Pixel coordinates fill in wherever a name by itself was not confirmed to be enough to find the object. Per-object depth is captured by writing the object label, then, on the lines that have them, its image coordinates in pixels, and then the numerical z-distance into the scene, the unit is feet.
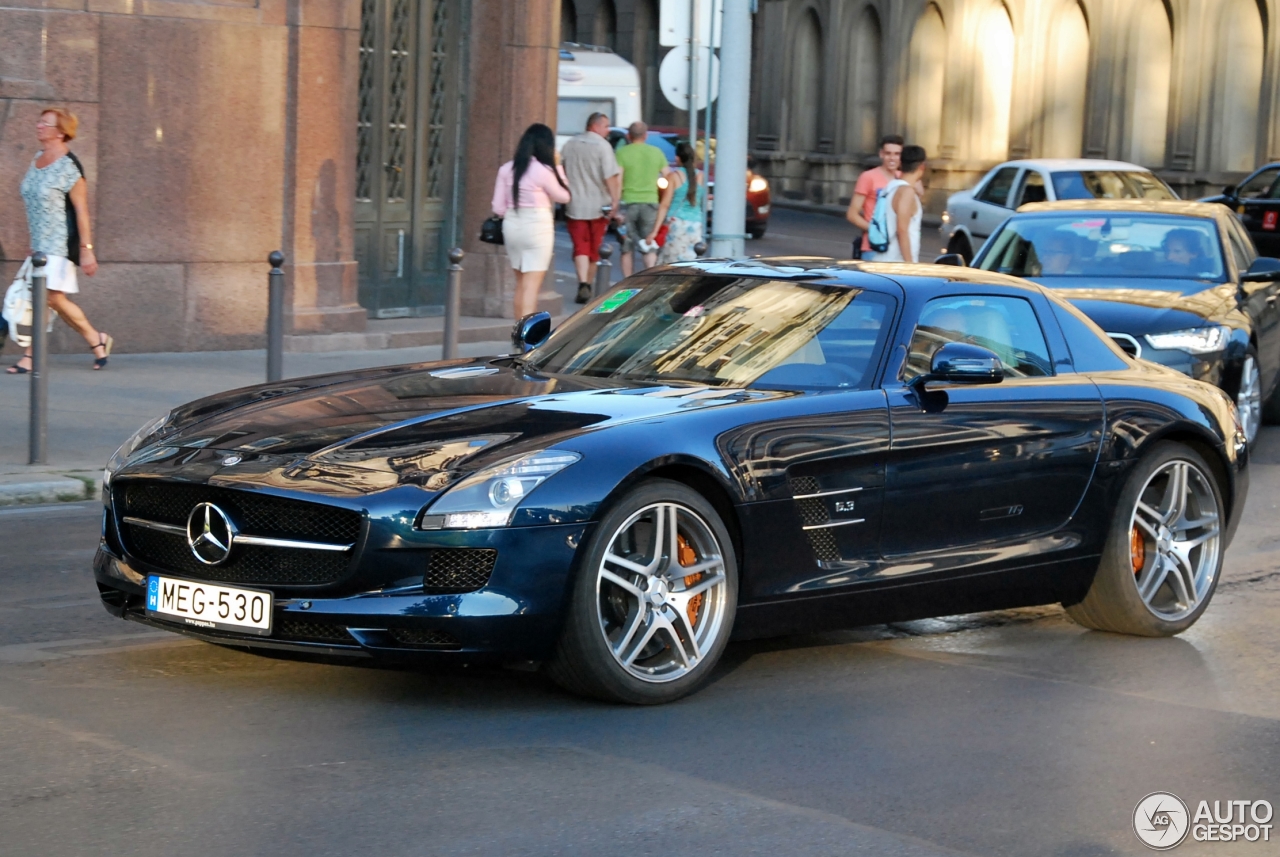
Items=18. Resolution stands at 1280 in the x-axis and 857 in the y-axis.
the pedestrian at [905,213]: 48.01
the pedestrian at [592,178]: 62.95
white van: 116.37
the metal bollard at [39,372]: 33.35
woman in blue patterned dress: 43.83
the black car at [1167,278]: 39.27
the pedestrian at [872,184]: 51.21
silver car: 75.15
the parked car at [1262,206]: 89.86
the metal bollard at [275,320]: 36.86
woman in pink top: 50.06
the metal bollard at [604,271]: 43.98
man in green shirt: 67.82
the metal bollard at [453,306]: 41.01
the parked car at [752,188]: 108.68
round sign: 57.06
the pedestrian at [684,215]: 59.82
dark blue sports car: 18.57
